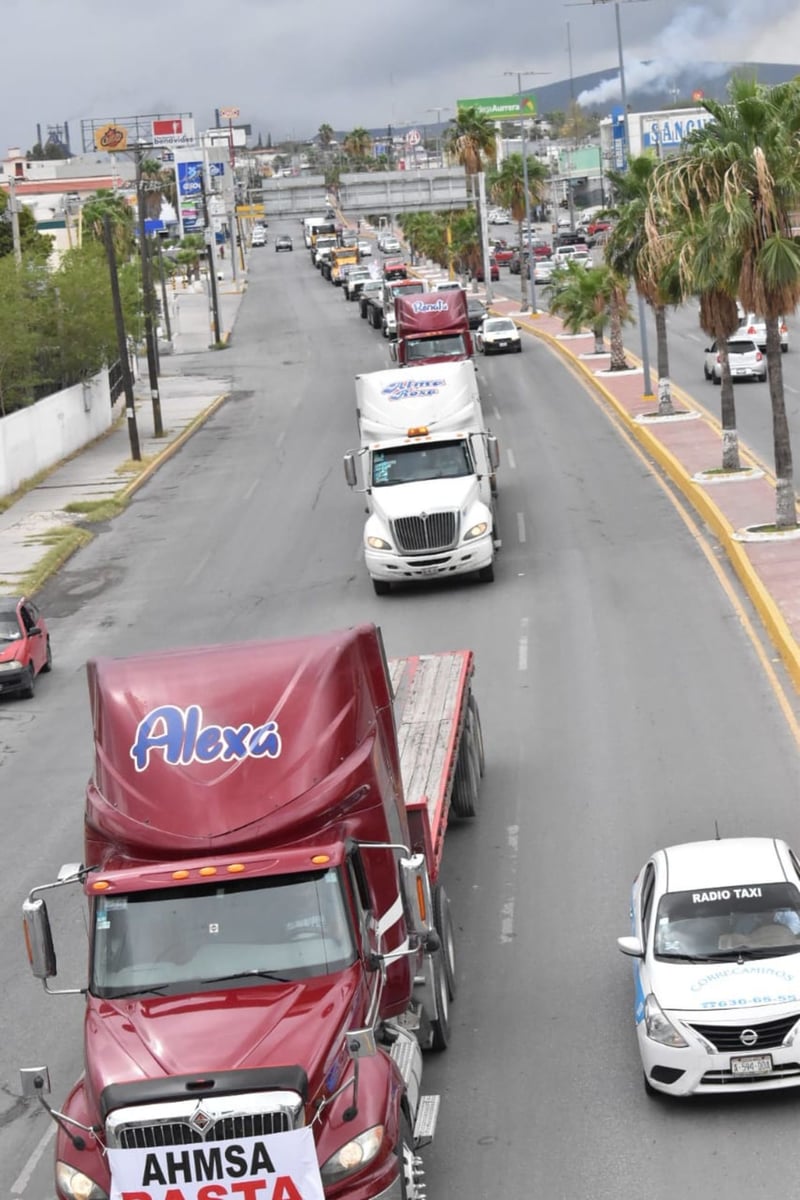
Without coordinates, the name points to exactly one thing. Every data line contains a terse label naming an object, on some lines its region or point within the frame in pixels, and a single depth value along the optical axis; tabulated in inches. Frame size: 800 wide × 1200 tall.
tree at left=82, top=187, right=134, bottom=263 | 4174.2
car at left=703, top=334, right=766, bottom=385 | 2181.3
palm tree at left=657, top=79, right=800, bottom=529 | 1185.4
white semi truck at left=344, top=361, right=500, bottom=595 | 1264.8
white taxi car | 500.4
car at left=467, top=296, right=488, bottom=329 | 3038.9
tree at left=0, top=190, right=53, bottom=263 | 3641.0
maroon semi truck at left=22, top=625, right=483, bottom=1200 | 394.0
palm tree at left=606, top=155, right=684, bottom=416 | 1720.0
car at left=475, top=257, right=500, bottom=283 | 4482.0
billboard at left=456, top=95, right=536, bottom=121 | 6840.6
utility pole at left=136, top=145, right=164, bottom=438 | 2207.2
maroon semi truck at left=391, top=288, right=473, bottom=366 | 2121.1
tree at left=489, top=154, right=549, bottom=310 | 3932.1
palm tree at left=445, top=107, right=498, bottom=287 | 4023.1
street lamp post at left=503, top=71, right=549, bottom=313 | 3186.5
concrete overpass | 4564.5
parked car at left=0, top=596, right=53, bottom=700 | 1128.8
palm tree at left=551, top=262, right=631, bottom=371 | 2303.2
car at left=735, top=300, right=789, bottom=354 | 2231.8
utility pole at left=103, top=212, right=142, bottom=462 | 2057.1
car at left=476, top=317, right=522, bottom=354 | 2731.3
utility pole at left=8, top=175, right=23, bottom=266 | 2414.6
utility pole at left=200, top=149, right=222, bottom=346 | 3292.3
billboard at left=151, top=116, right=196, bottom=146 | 6058.1
